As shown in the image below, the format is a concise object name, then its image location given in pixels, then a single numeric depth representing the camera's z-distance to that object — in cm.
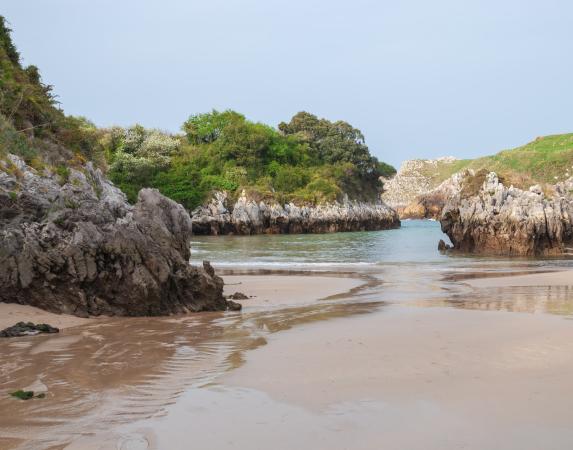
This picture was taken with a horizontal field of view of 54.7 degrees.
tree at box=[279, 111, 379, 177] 7550
